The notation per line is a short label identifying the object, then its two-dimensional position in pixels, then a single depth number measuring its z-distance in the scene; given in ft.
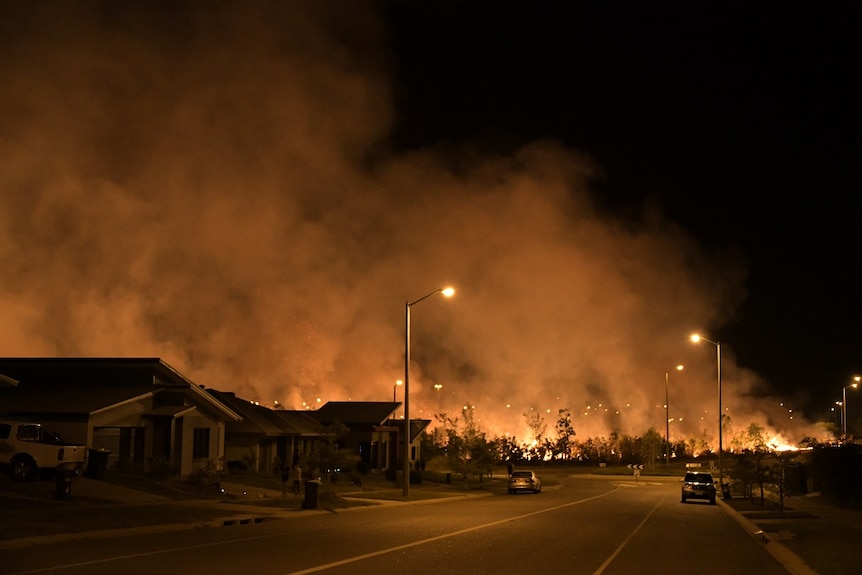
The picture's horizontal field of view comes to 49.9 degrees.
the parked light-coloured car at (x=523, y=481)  152.76
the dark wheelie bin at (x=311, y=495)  97.04
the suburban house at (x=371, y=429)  187.83
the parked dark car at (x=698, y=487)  128.67
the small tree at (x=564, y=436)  307.58
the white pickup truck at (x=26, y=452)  93.30
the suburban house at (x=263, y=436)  146.61
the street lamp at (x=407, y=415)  123.85
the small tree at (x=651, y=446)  262.47
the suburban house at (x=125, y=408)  110.73
